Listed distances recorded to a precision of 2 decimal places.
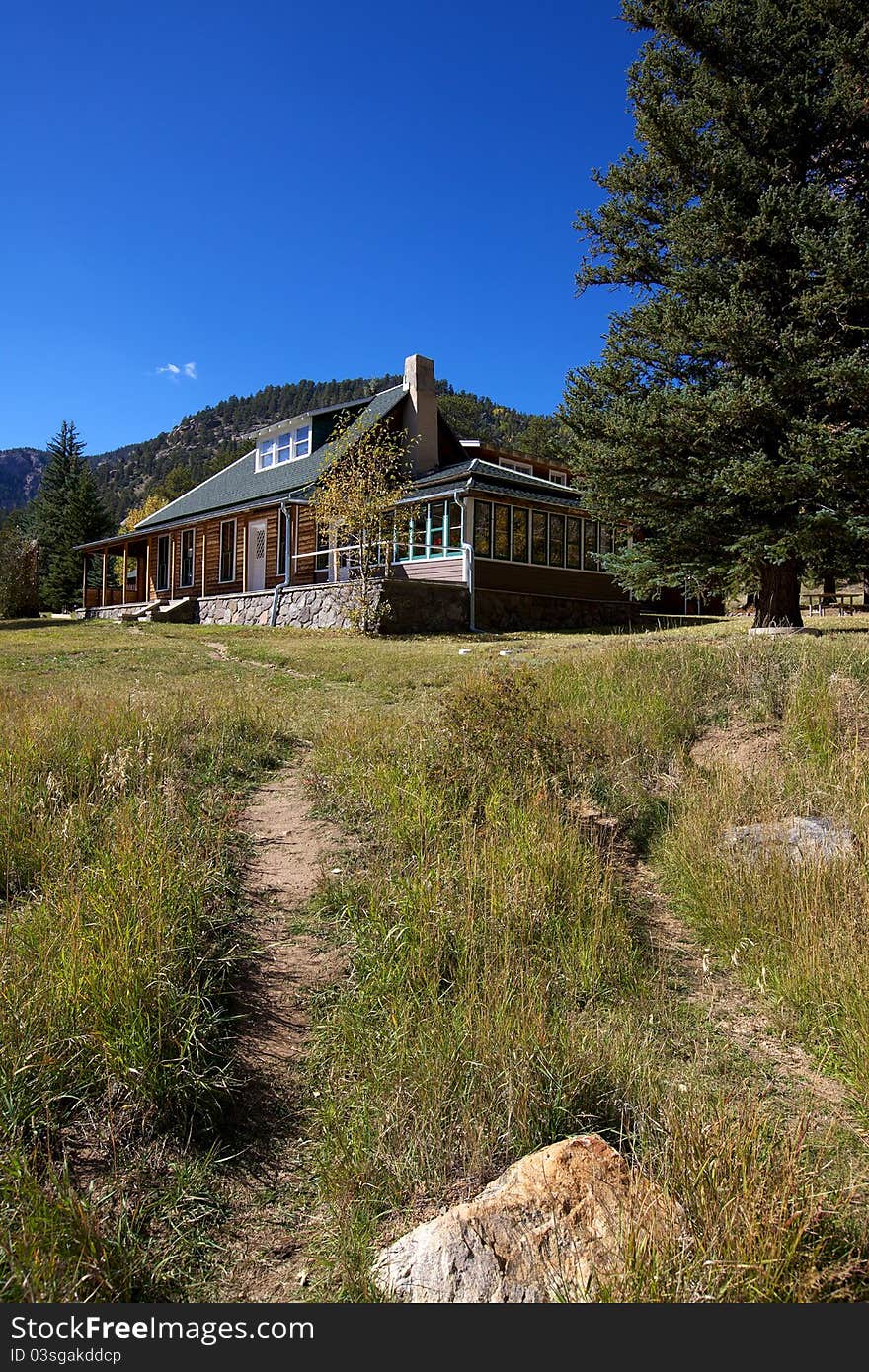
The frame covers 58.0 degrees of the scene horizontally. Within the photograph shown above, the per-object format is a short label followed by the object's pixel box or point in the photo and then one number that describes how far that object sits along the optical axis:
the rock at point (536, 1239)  2.21
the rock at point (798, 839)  4.93
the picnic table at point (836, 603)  26.53
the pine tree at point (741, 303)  12.46
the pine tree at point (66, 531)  45.50
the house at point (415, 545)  22.06
